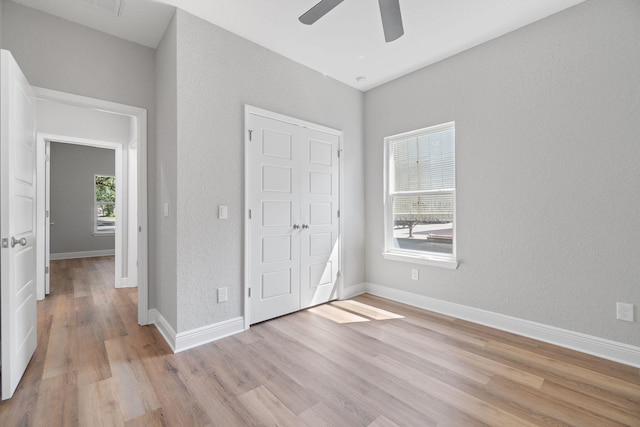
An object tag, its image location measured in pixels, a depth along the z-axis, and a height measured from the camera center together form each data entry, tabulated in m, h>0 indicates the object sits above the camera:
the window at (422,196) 3.21 +0.19
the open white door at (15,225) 1.73 -0.06
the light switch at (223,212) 2.63 +0.01
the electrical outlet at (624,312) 2.15 -0.75
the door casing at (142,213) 2.88 +0.01
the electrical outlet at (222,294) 2.62 -0.74
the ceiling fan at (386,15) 1.74 +1.24
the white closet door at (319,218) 3.33 -0.06
